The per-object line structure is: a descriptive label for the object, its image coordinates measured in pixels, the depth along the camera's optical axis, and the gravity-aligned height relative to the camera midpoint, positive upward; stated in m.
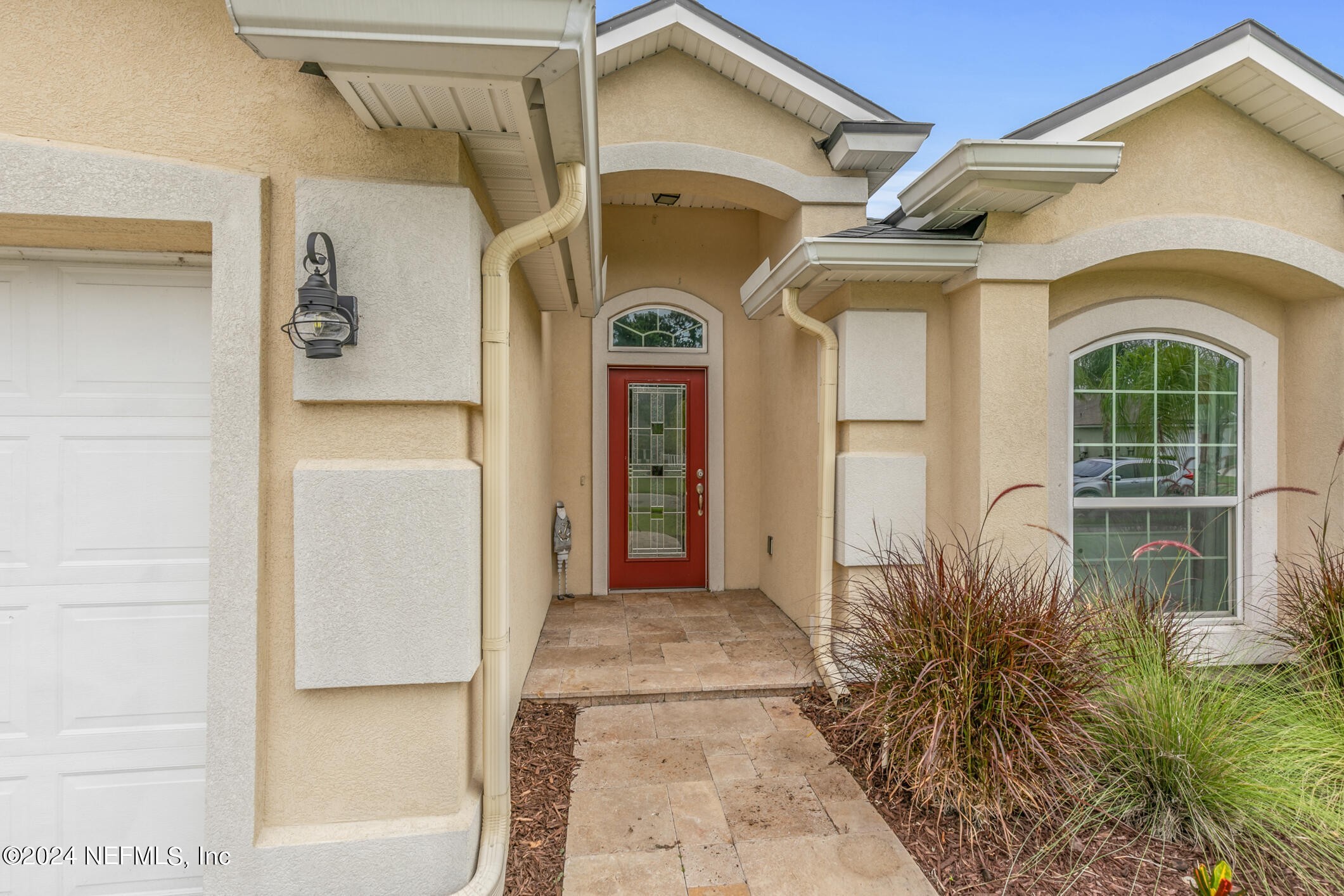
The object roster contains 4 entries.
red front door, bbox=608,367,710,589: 6.37 -0.36
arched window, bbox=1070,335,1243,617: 4.34 -0.11
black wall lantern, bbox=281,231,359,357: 1.94 +0.43
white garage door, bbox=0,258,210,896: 2.16 -0.44
